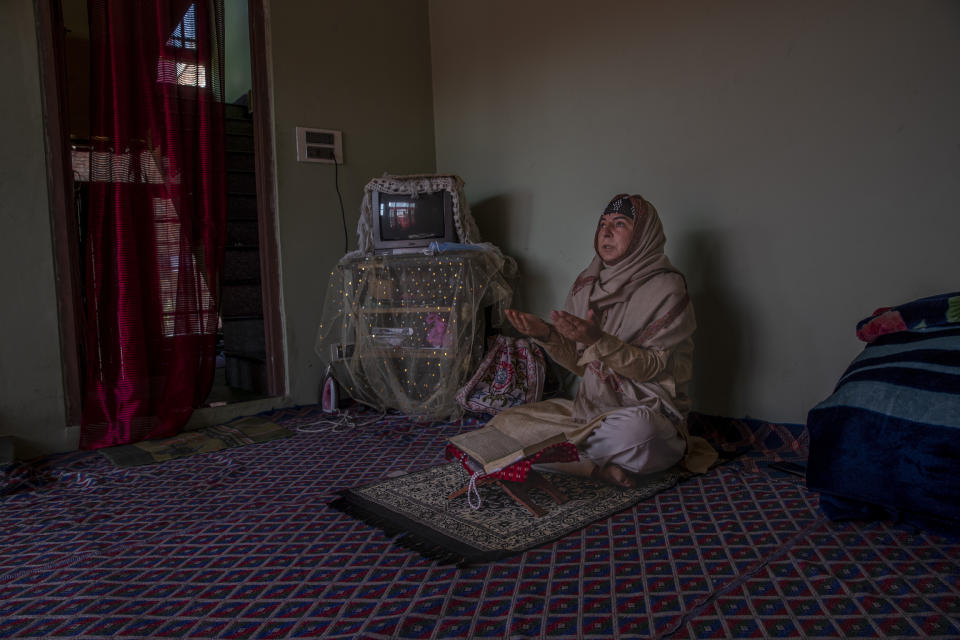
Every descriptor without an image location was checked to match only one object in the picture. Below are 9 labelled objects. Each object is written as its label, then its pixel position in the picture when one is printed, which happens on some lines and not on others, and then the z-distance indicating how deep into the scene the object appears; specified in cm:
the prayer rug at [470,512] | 178
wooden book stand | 202
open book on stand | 199
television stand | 321
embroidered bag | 326
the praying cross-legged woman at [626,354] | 220
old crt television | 356
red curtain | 311
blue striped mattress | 166
